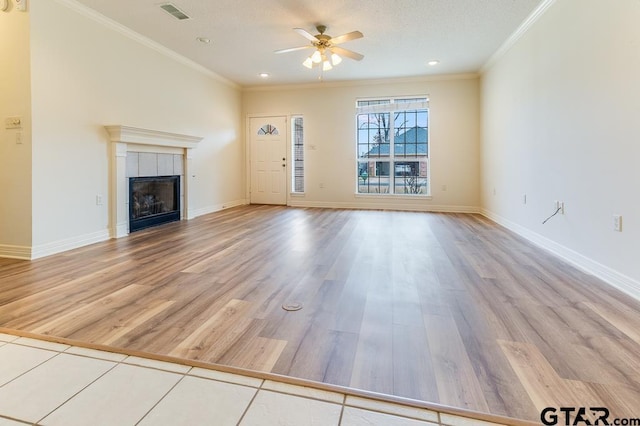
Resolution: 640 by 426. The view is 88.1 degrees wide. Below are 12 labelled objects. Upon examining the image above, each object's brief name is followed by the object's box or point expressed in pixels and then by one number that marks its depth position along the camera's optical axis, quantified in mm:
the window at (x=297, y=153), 7449
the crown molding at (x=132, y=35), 3633
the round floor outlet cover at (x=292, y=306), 2045
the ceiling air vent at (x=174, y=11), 3703
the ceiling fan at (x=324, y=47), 4086
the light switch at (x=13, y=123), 3243
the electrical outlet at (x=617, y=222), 2470
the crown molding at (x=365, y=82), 6465
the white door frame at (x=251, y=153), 7453
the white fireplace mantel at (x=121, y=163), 4125
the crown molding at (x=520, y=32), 3631
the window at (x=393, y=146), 6902
